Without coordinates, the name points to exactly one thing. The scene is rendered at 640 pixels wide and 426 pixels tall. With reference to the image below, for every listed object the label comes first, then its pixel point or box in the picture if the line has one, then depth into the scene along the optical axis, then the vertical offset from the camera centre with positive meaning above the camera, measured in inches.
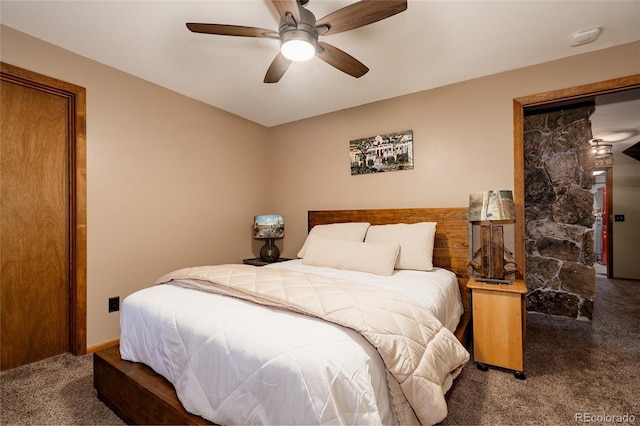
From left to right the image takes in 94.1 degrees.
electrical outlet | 102.1 -30.7
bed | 39.0 -23.6
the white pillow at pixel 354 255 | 95.0 -14.2
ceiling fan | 59.8 +41.6
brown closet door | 84.4 -2.8
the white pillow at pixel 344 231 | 116.3 -7.2
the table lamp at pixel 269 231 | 139.4 -8.0
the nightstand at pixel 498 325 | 79.6 -31.0
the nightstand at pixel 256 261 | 135.6 -22.3
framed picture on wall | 124.1 +26.4
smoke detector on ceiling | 82.9 +50.4
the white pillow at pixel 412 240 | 99.7 -9.7
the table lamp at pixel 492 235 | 86.9 -7.0
